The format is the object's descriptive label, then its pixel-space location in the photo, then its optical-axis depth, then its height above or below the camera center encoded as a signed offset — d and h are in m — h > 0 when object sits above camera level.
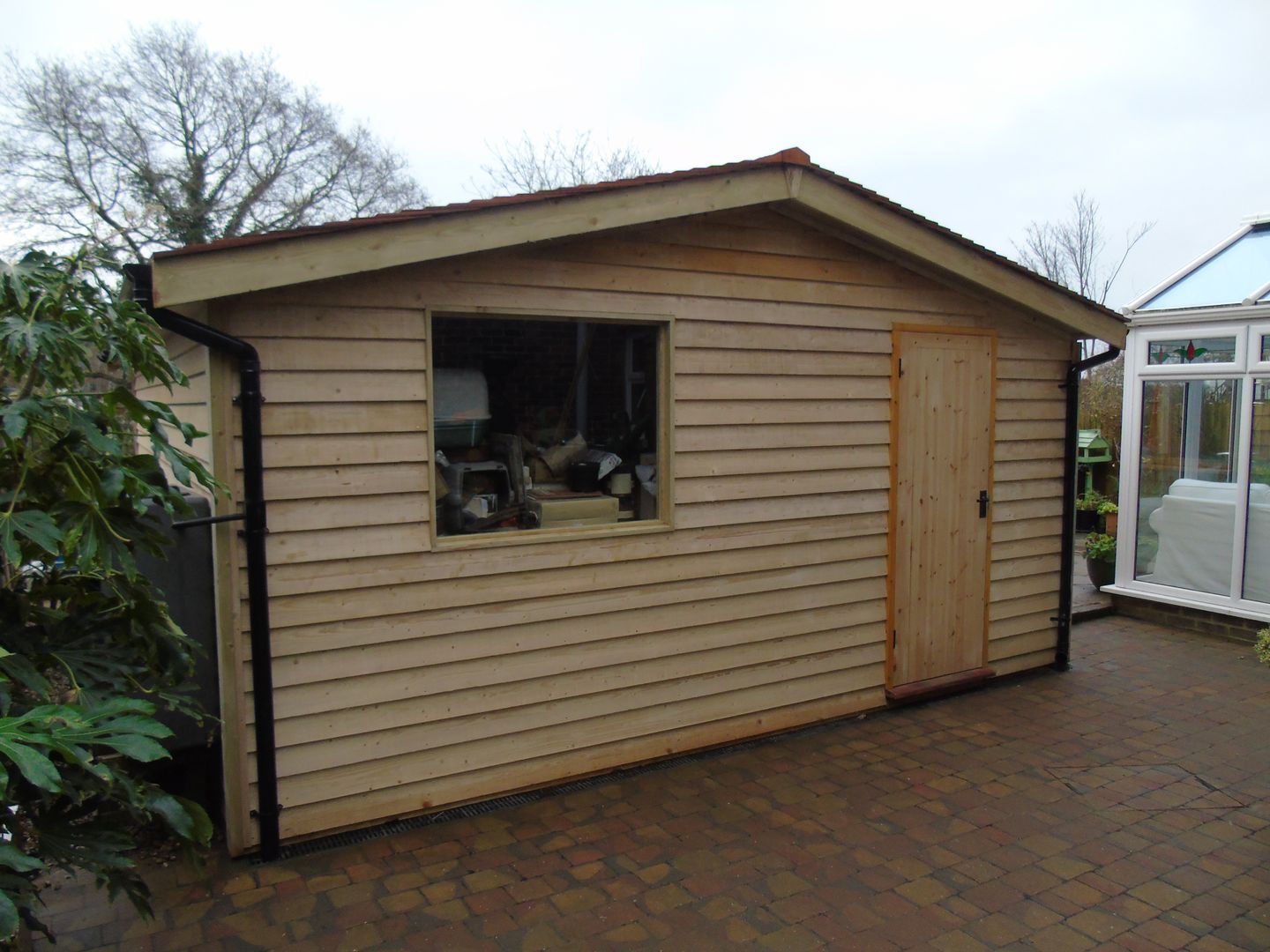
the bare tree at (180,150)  18.41 +6.62
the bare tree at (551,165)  20.55 +6.23
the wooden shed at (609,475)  3.50 -0.26
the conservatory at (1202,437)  6.53 -0.10
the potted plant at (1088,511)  10.05 -1.05
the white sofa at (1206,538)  6.55 -0.89
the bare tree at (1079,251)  21.05 +4.24
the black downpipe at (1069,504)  5.96 -0.55
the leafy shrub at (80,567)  2.07 -0.39
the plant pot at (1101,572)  7.77 -1.32
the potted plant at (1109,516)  8.62 -0.91
